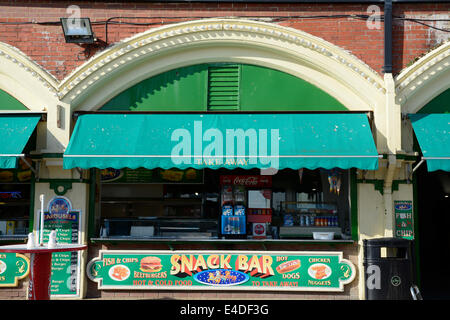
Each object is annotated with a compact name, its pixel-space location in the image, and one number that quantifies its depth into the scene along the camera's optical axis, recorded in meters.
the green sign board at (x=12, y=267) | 9.30
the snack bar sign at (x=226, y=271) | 9.09
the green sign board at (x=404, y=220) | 9.22
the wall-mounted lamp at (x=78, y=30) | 9.45
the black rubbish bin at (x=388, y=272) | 7.91
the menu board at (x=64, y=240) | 9.18
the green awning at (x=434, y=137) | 8.55
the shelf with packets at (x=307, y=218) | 9.61
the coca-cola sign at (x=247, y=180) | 9.95
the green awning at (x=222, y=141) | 8.52
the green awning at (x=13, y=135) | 8.58
